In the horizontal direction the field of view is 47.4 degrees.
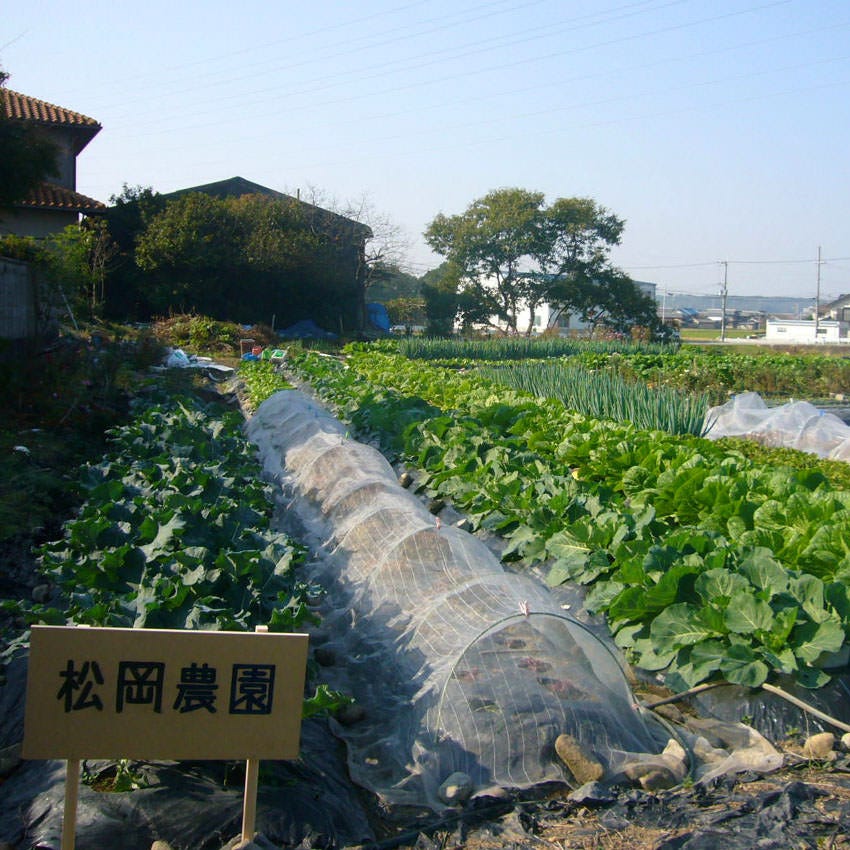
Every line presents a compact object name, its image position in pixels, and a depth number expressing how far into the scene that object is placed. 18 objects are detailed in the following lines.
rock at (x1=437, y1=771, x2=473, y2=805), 3.61
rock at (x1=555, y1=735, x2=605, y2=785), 3.66
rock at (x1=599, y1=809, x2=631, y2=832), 3.34
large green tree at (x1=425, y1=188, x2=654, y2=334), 39.75
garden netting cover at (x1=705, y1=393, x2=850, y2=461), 12.27
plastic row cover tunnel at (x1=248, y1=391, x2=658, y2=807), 3.81
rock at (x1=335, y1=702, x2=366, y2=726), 4.36
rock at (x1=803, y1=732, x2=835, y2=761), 3.98
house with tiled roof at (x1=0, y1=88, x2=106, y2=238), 24.47
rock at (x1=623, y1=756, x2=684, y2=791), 3.69
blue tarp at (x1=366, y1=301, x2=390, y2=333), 36.84
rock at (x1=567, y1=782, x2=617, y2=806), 3.52
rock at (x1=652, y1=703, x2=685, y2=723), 4.43
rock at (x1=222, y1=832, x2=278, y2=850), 2.93
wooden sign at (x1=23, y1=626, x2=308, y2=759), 2.85
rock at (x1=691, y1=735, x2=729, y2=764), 4.06
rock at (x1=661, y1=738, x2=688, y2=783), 3.78
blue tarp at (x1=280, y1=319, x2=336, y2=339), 30.00
